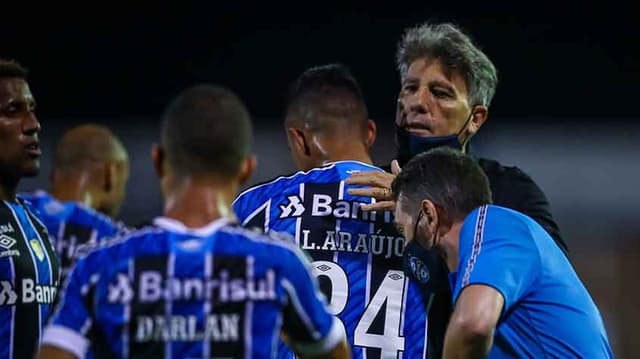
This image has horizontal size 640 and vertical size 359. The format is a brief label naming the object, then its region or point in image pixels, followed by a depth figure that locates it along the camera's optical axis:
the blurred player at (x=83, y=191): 15.15
